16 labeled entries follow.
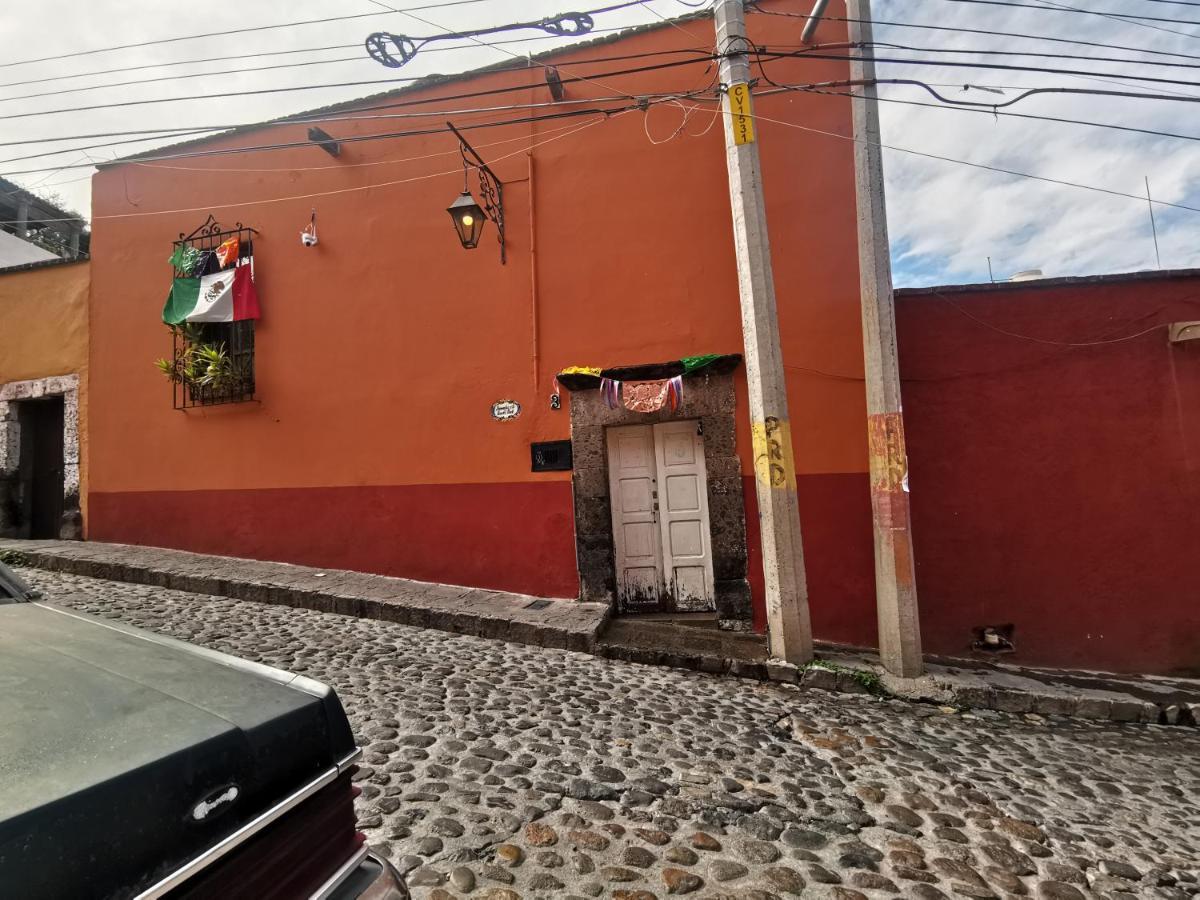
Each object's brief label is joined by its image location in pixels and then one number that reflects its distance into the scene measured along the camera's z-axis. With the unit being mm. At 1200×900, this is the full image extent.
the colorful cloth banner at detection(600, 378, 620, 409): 6121
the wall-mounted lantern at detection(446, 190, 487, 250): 5926
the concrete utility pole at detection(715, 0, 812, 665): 4750
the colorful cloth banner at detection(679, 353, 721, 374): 5876
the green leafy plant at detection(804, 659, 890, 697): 4566
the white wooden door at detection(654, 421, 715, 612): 6145
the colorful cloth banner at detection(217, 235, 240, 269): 7641
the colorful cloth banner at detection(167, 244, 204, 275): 7832
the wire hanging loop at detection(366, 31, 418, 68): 5082
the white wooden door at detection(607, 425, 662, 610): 6260
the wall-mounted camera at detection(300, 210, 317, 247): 7289
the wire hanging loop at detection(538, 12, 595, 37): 4871
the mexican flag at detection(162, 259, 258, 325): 7492
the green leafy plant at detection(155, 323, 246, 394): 7402
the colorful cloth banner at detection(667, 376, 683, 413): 5980
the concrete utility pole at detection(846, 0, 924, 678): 4676
